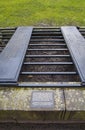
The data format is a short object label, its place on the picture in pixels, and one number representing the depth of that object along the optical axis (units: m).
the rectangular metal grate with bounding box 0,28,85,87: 2.16
